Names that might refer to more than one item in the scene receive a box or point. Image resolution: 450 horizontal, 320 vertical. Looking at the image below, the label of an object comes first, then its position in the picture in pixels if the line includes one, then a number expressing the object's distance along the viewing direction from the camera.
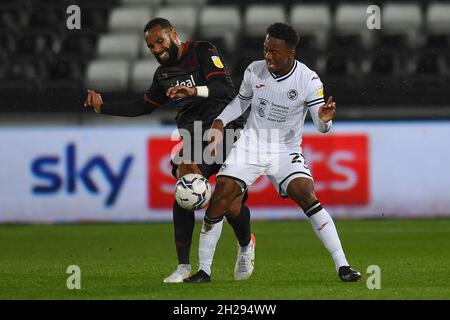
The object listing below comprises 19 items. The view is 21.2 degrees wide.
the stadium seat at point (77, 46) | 16.56
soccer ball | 7.85
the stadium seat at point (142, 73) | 15.46
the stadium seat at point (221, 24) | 16.45
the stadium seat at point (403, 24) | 16.23
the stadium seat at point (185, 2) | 17.30
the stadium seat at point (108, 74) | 15.59
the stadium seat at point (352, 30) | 16.14
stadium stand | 15.30
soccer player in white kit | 7.80
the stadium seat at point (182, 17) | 16.58
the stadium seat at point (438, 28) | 16.22
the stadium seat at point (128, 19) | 17.09
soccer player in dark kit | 8.03
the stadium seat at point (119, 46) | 16.59
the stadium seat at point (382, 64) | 15.74
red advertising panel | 13.79
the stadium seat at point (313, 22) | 16.36
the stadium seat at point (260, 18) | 16.59
